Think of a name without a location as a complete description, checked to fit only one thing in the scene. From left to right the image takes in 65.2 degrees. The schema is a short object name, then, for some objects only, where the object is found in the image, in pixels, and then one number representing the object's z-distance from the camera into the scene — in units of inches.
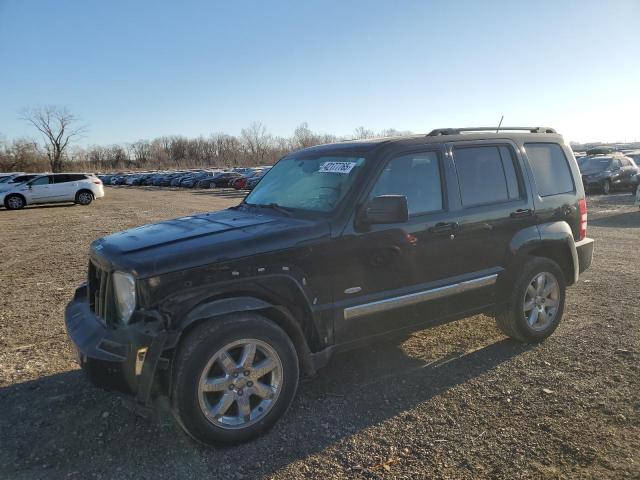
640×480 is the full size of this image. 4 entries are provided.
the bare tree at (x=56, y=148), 4136.3
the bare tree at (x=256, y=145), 5093.5
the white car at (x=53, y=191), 957.8
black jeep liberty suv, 119.6
